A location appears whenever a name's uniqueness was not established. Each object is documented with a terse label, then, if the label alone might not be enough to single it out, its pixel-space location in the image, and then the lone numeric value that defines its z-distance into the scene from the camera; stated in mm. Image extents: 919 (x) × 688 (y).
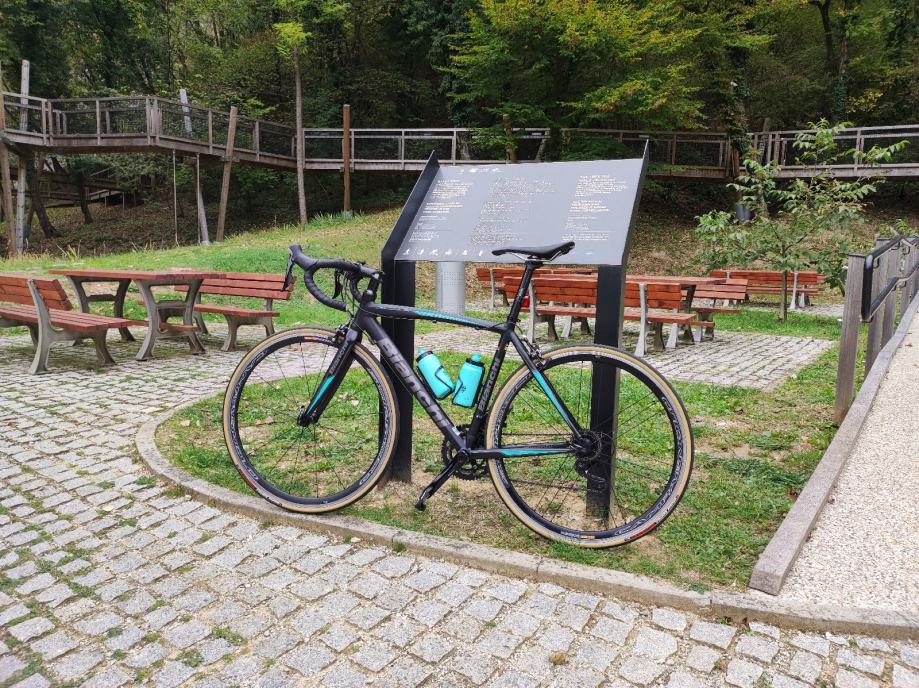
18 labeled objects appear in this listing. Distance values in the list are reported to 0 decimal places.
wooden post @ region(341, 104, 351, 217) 22781
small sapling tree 11039
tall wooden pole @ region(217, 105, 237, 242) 21172
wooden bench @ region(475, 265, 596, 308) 11544
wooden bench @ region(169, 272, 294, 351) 8156
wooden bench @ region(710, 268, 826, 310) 15008
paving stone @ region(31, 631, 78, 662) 2285
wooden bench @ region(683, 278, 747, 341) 9797
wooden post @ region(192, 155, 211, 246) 20688
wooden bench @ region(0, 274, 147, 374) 6828
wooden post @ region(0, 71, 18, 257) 18266
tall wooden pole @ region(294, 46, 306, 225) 23562
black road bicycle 2900
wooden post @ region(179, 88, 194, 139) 19906
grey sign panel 3184
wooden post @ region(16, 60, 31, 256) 19172
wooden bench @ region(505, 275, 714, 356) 8242
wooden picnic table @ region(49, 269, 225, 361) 7419
